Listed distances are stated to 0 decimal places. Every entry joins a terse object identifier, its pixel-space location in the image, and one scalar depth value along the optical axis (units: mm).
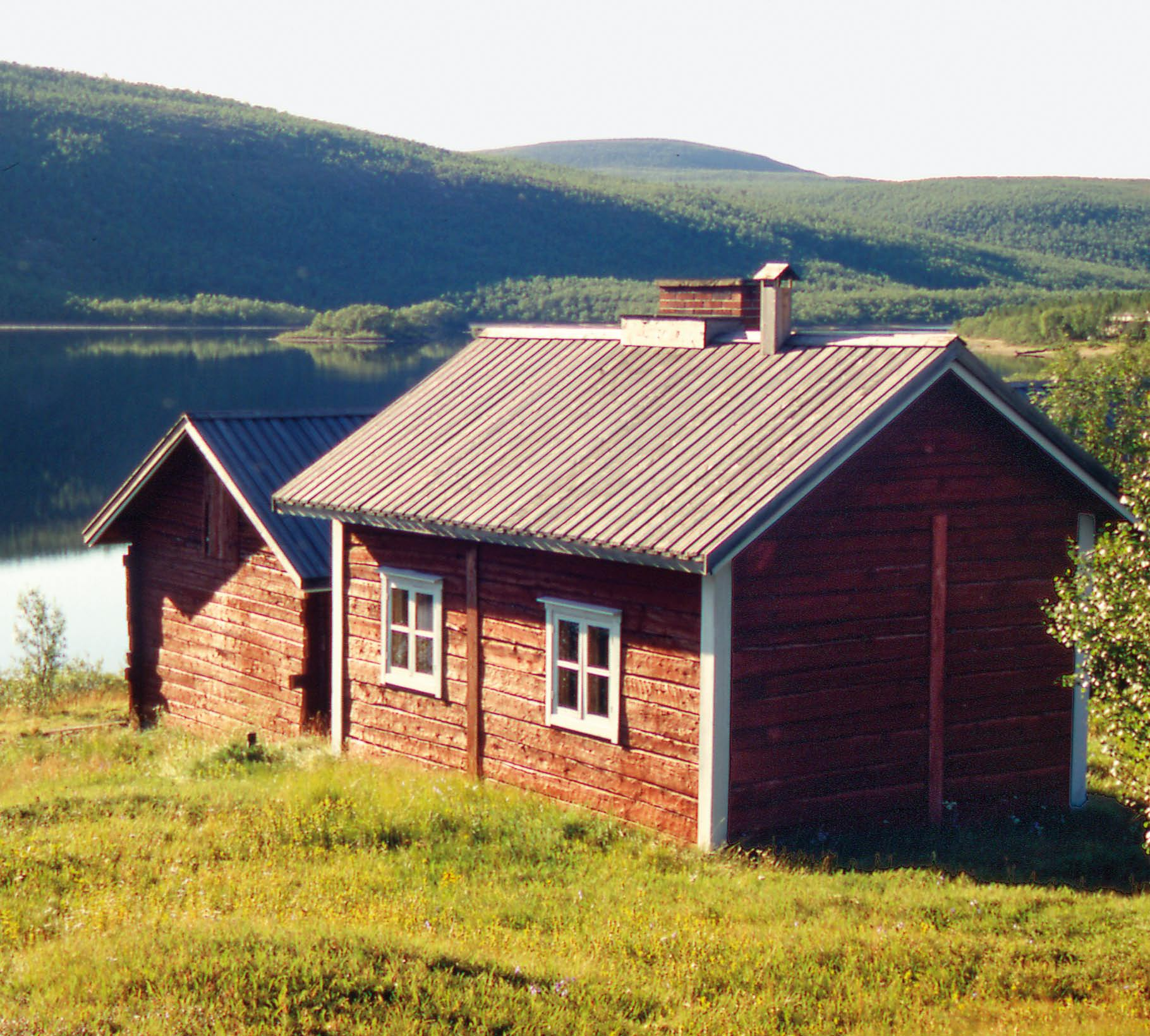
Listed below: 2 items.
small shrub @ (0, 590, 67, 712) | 28312
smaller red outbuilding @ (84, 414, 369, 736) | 19078
